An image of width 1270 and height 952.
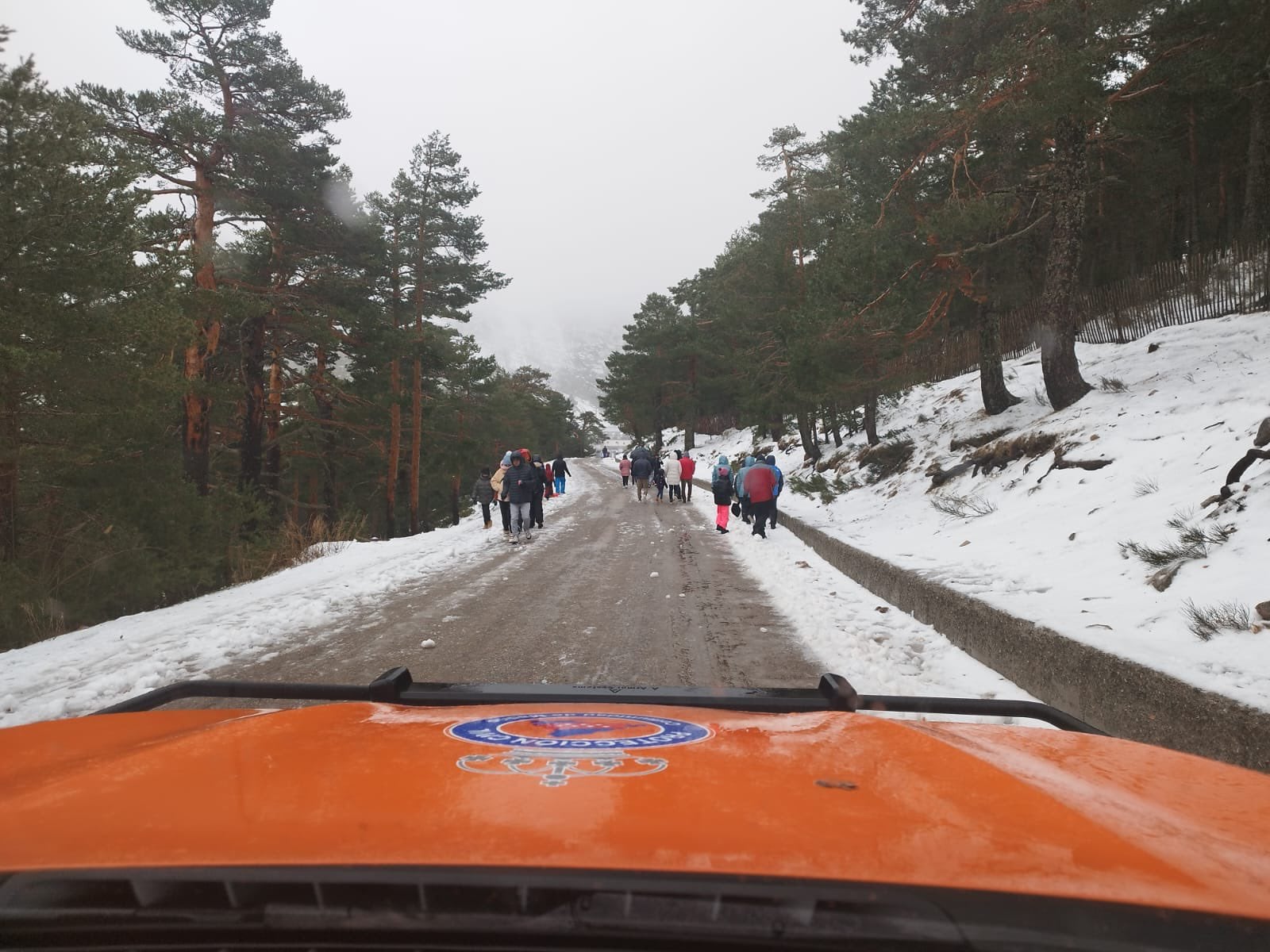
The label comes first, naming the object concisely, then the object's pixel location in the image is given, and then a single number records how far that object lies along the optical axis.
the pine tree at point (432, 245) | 28.25
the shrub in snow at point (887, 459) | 16.70
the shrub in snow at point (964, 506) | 10.06
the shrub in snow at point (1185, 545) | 4.93
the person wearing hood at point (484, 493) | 16.83
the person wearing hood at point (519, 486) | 13.59
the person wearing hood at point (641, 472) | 23.78
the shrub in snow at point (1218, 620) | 3.78
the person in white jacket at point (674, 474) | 21.83
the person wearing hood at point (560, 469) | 26.02
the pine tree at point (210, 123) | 13.61
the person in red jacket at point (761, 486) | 13.05
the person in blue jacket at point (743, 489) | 13.55
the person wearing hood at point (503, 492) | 14.12
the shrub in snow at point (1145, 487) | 6.96
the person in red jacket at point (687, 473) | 22.92
